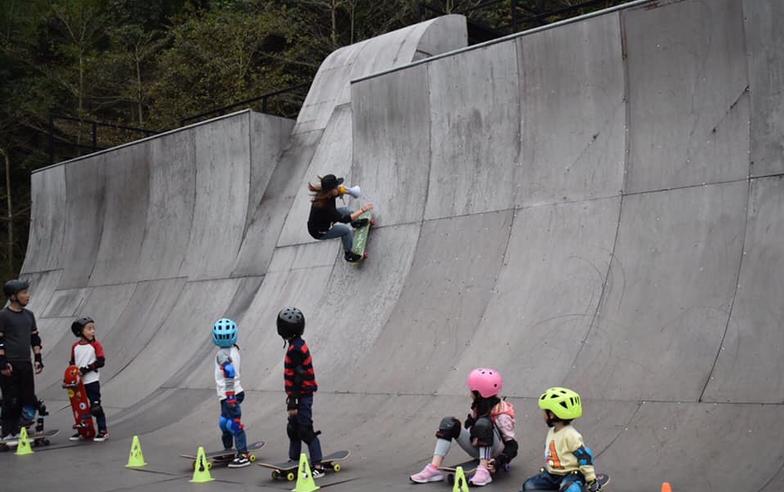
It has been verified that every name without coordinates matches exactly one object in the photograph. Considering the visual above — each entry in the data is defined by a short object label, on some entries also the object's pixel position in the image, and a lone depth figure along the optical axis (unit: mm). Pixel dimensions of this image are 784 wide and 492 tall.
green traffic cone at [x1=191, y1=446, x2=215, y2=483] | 7406
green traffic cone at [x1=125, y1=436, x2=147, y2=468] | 8352
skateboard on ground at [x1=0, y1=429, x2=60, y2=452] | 9887
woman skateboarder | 10312
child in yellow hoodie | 5543
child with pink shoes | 6605
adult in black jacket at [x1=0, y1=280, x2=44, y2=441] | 9938
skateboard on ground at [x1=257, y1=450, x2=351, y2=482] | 7207
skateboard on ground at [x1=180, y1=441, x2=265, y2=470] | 8047
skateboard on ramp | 11031
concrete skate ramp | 7020
